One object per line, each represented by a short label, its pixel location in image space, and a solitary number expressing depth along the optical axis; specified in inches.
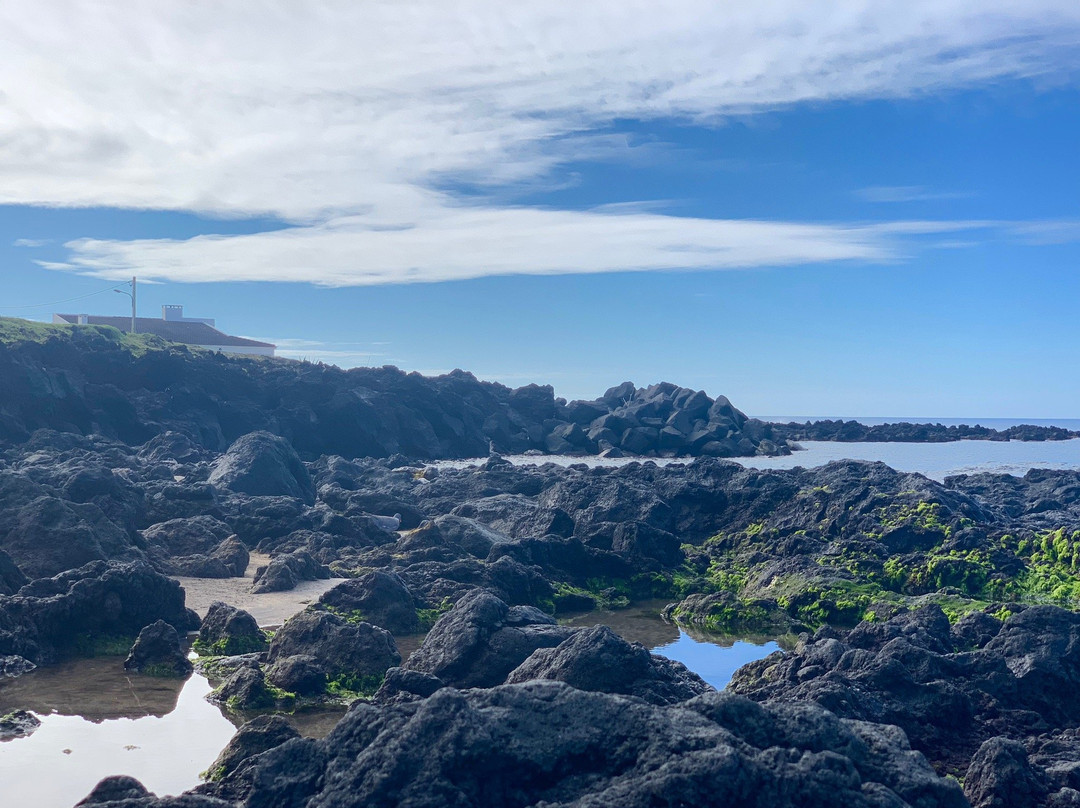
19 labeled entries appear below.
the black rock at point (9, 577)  596.1
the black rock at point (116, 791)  275.4
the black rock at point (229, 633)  568.4
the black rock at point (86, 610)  527.5
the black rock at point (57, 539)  684.1
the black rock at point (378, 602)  641.0
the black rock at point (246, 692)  462.0
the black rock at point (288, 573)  748.6
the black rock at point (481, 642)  461.7
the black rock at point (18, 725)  397.7
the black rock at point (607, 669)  375.6
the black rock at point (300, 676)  479.5
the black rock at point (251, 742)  349.7
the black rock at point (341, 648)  500.1
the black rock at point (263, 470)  1227.9
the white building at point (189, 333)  3442.4
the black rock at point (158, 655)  514.3
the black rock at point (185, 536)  850.1
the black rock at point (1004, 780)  325.1
